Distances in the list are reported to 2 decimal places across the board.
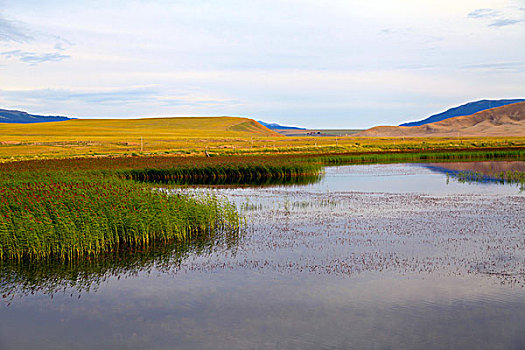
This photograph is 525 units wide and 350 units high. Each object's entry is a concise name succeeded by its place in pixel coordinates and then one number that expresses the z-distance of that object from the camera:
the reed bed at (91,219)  13.95
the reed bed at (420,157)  53.99
